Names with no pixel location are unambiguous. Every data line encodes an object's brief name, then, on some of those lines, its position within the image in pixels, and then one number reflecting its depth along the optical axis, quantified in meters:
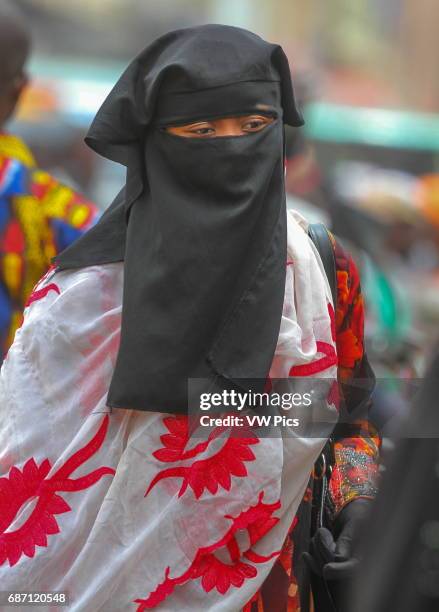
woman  4.66
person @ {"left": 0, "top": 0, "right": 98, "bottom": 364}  7.05
